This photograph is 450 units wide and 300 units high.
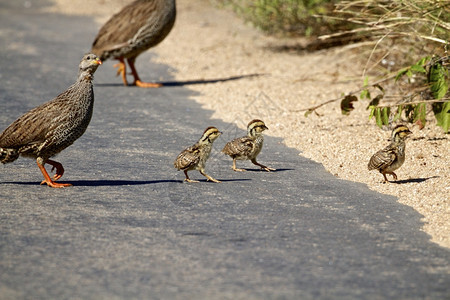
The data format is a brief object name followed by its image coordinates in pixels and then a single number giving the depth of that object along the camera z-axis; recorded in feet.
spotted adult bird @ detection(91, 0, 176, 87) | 83.35
